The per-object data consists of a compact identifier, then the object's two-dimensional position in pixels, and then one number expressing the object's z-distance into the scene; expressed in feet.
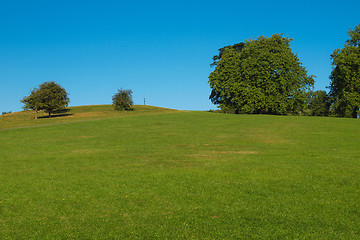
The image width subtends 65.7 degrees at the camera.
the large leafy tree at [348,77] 158.71
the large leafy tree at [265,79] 162.30
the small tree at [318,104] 252.21
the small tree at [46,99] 228.22
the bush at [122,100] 284.41
